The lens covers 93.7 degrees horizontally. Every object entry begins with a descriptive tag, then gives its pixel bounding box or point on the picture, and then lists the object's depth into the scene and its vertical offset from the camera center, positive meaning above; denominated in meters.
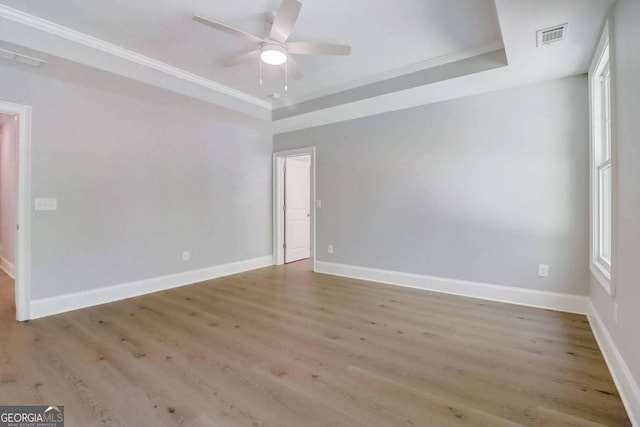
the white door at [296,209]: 5.62 +0.14
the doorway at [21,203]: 2.84 +0.12
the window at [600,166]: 2.50 +0.43
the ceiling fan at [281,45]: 2.07 +1.38
